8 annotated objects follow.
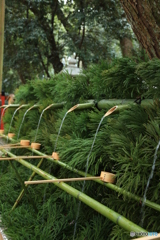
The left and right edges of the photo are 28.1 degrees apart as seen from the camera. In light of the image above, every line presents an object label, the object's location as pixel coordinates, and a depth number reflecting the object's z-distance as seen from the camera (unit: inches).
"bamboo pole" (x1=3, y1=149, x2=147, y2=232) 54.7
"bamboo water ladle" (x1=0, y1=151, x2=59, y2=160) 102.0
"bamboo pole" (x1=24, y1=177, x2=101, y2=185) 73.6
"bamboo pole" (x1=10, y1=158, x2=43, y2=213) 110.3
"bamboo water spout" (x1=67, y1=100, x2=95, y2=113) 100.5
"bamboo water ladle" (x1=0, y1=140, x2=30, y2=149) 133.5
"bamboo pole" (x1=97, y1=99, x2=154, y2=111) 79.6
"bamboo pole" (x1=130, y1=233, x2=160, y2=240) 28.9
